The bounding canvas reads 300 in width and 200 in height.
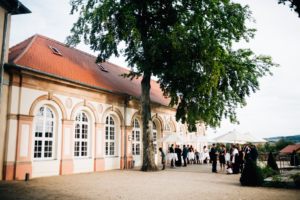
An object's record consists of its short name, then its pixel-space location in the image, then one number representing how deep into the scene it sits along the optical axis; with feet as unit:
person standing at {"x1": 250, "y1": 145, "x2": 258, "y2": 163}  48.25
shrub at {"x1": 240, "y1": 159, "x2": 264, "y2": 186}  32.96
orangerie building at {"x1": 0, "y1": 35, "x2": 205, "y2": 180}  38.42
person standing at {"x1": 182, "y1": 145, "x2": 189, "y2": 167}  67.92
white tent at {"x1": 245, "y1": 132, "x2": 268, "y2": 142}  60.82
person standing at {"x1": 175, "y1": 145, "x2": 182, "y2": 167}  65.16
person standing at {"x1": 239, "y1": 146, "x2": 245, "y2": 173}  49.83
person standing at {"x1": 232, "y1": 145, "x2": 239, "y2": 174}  49.11
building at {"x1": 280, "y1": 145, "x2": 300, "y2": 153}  92.00
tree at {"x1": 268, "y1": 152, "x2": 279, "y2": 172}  47.53
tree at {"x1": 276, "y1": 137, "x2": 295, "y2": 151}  146.92
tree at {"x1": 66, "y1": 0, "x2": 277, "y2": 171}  45.34
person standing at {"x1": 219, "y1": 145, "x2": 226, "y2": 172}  52.03
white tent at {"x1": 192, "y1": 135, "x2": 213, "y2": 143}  75.16
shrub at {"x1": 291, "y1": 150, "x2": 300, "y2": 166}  67.41
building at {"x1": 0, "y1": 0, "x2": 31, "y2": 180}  36.83
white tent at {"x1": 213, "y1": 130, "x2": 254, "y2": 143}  54.16
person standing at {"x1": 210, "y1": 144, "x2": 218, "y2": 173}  52.41
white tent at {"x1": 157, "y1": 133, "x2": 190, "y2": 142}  63.72
